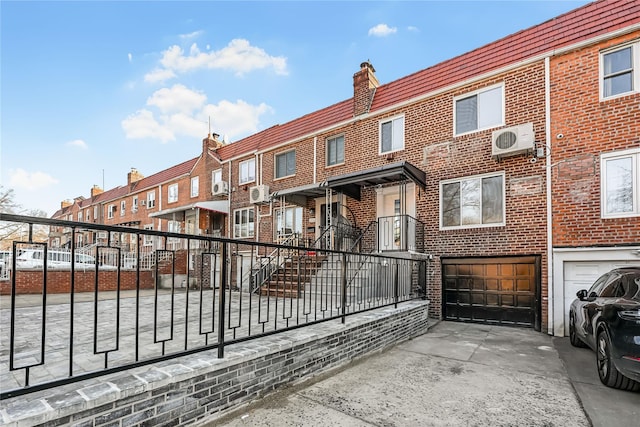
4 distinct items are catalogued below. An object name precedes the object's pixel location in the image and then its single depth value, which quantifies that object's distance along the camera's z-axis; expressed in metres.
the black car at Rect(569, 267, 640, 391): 3.64
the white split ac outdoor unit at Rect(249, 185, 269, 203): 13.98
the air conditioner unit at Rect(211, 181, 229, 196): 16.69
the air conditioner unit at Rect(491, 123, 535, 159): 7.95
